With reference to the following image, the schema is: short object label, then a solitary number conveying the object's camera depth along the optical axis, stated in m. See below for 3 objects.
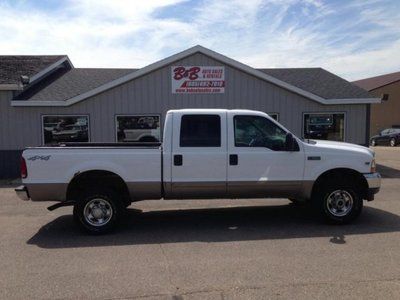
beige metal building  44.88
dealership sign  14.92
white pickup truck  6.92
